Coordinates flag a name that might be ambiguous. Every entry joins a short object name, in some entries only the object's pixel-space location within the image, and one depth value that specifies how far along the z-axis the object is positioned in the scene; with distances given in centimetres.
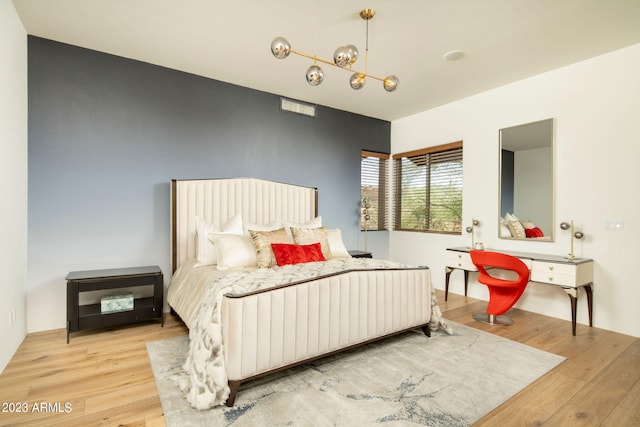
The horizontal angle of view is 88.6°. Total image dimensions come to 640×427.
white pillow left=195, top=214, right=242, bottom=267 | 339
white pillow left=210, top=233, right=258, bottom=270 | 310
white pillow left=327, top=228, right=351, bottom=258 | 383
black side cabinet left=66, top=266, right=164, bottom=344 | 290
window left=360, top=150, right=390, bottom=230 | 553
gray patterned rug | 187
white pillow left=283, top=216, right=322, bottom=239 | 380
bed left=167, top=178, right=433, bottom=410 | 202
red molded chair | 333
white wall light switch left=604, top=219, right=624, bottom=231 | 329
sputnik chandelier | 231
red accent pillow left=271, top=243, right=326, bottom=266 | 314
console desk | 322
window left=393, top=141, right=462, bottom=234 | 488
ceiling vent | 465
